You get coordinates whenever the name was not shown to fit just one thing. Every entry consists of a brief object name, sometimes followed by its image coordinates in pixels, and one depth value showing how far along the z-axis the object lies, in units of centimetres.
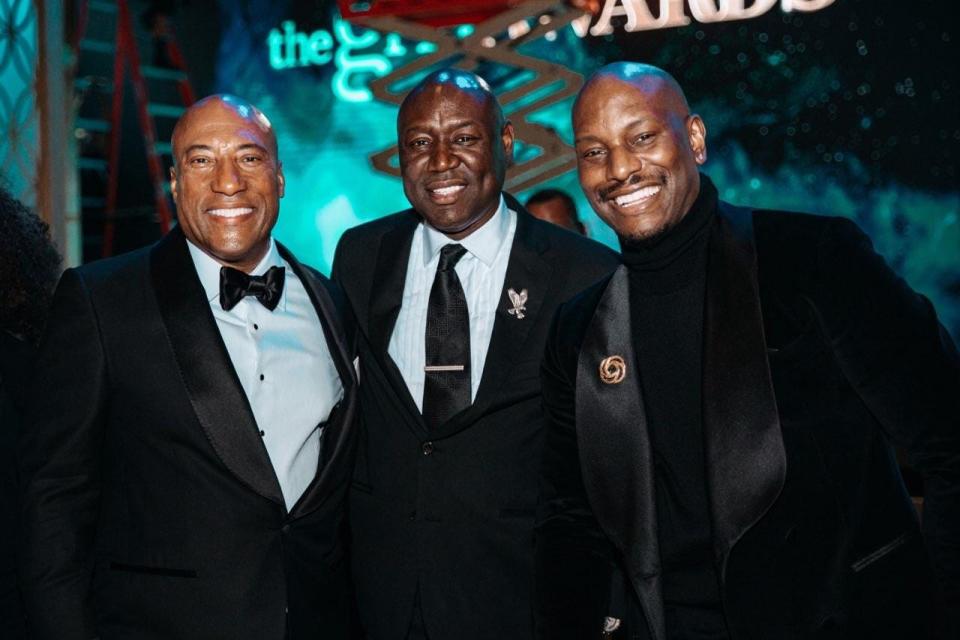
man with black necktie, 237
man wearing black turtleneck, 176
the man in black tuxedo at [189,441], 201
